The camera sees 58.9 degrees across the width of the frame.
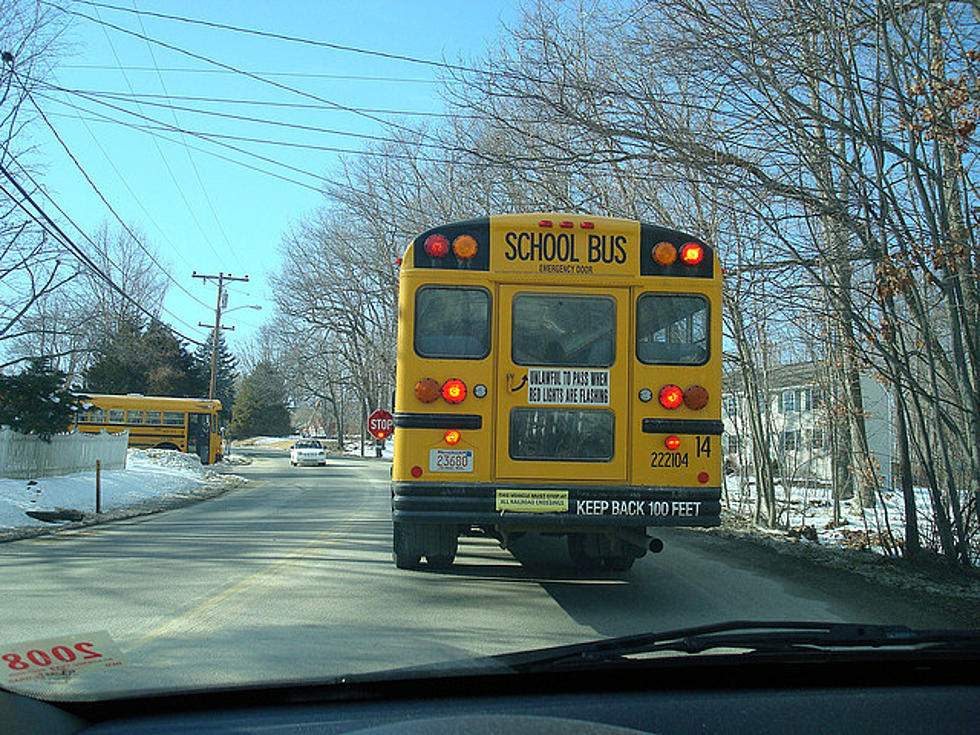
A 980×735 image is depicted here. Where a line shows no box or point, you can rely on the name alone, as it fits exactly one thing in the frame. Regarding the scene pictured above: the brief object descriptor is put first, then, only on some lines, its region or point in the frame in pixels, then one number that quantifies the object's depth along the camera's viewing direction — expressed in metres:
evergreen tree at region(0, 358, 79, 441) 19.53
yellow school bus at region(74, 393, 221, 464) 37.47
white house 16.50
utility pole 47.74
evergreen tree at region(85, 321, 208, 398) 47.88
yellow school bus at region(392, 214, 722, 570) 7.27
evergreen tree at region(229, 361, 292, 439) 76.25
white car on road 43.53
